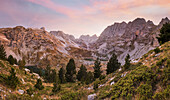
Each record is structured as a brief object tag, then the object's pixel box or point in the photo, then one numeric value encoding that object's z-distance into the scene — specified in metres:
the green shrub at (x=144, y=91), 7.32
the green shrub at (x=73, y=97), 12.65
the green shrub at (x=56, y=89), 20.90
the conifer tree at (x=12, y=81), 12.57
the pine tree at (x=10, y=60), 22.95
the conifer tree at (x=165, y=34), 20.50
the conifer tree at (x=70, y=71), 48.08
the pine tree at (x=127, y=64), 16.47
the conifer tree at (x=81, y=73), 52.16
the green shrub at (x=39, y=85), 21.07
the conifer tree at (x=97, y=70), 40.41
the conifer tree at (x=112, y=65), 38.88
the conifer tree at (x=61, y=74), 49.22
